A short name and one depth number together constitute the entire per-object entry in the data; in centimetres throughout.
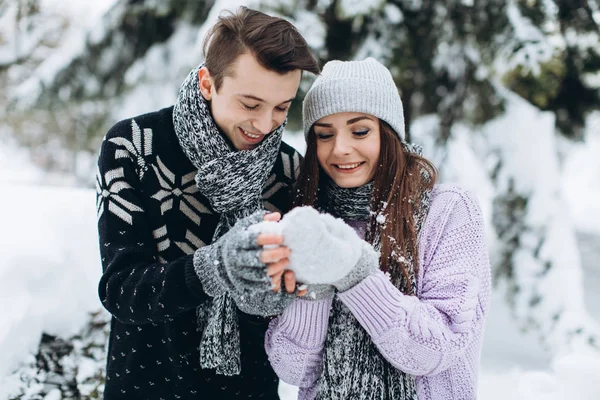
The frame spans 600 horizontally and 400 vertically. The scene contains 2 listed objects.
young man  151
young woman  143
